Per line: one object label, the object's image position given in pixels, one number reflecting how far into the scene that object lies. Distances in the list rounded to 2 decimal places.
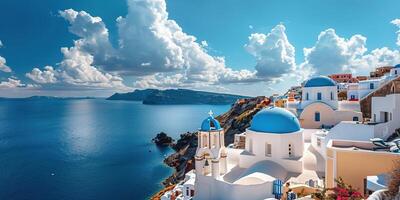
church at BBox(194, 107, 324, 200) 14.17
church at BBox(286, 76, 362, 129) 24.22
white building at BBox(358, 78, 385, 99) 29.62
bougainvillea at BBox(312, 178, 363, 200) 7.68
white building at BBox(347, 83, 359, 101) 33.01
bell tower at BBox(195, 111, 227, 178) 15.49
